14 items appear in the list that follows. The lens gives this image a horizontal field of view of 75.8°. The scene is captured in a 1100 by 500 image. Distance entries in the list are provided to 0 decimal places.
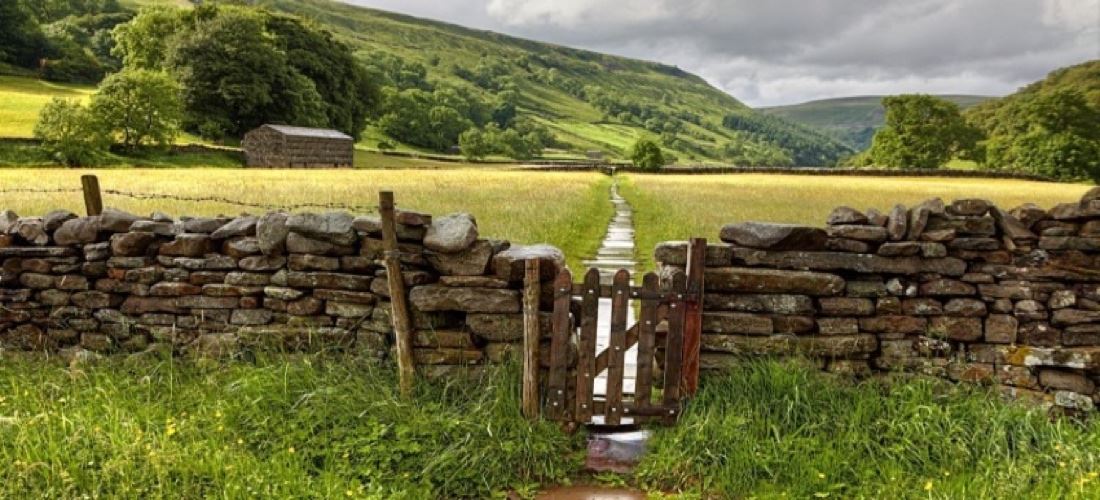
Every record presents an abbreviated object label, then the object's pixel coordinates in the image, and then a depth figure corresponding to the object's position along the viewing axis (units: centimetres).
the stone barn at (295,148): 5826
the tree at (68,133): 4872
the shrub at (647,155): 8566
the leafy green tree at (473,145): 10194
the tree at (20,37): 9281
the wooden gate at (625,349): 564
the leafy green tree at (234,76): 6712
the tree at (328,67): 7869
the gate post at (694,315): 577
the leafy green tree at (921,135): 8800
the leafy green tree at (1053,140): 7338
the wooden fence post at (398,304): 595
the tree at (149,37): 7319
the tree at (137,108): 5456
